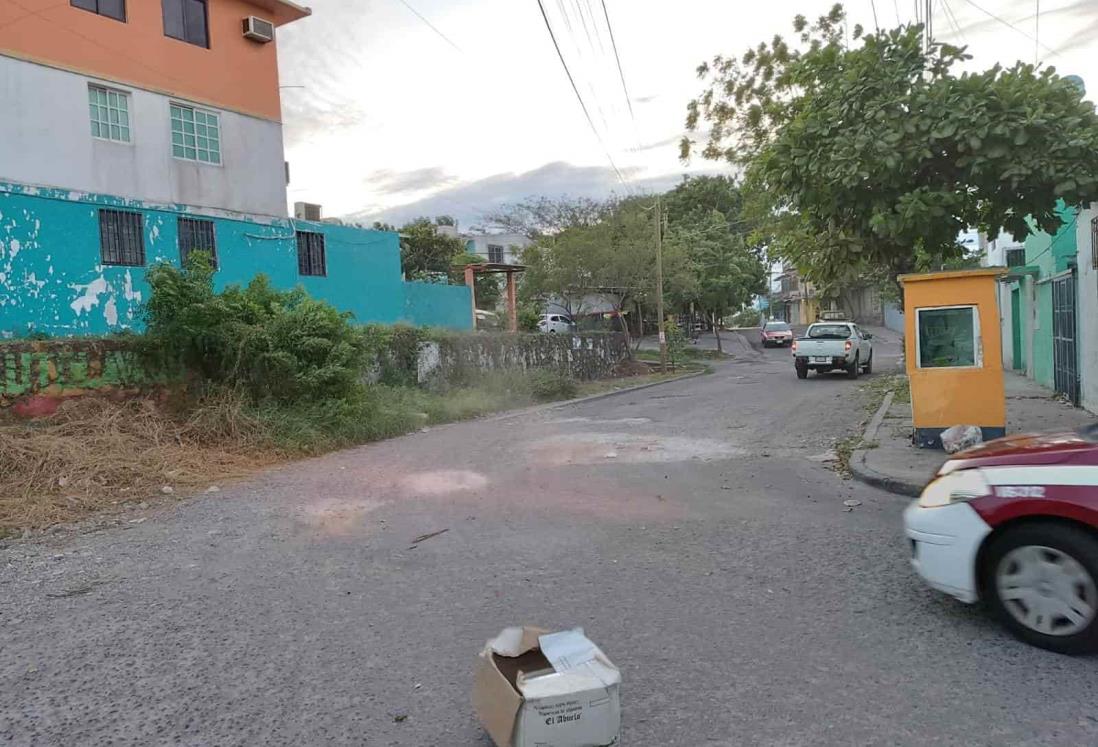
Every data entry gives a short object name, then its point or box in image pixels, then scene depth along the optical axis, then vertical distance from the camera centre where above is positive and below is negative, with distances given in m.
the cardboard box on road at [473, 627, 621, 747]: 2.75 -1.31
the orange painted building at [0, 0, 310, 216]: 15.19 +5.79
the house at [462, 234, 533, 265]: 53.81 +6.85
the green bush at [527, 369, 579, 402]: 19.61 -1.30
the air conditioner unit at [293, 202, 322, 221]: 20.39 +3.71
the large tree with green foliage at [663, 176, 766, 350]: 41.31 +4.56
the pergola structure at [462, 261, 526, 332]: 24.48 +2.17
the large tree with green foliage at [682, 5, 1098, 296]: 7.44 +1.65
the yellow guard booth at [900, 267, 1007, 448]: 8.64 -0.46
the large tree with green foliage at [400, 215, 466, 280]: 41.06 +4.96
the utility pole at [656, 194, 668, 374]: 26.48 +1.48
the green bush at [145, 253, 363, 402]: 11.56 +0.26
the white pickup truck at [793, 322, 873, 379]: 22.19 -0.87
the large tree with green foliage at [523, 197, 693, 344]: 27.30 +2.60
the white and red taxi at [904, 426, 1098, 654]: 3.73 -1.17
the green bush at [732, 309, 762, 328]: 78.62 +0.63
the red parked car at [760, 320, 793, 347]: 44.06 -0.69
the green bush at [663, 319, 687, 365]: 31.47 -0.60
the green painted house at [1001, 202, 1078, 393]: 13.38 +0.23
